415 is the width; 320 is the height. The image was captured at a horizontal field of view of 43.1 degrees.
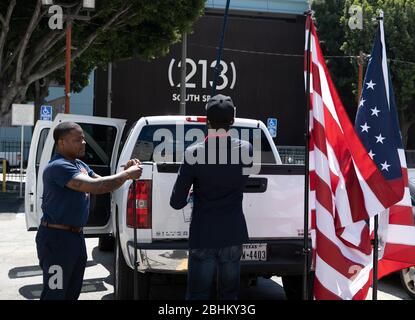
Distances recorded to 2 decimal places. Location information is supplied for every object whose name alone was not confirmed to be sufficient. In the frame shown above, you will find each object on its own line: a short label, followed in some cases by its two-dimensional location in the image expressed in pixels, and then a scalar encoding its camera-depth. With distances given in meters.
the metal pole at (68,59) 16.53
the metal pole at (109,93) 25.87
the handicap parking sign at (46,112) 18.16
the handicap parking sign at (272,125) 23.39
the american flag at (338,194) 3.59
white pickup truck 4.46
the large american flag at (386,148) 3.76
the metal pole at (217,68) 10.39
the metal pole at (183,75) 19.55
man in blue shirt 3.67
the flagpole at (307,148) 3.57
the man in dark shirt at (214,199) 3.50
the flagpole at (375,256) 3.60
